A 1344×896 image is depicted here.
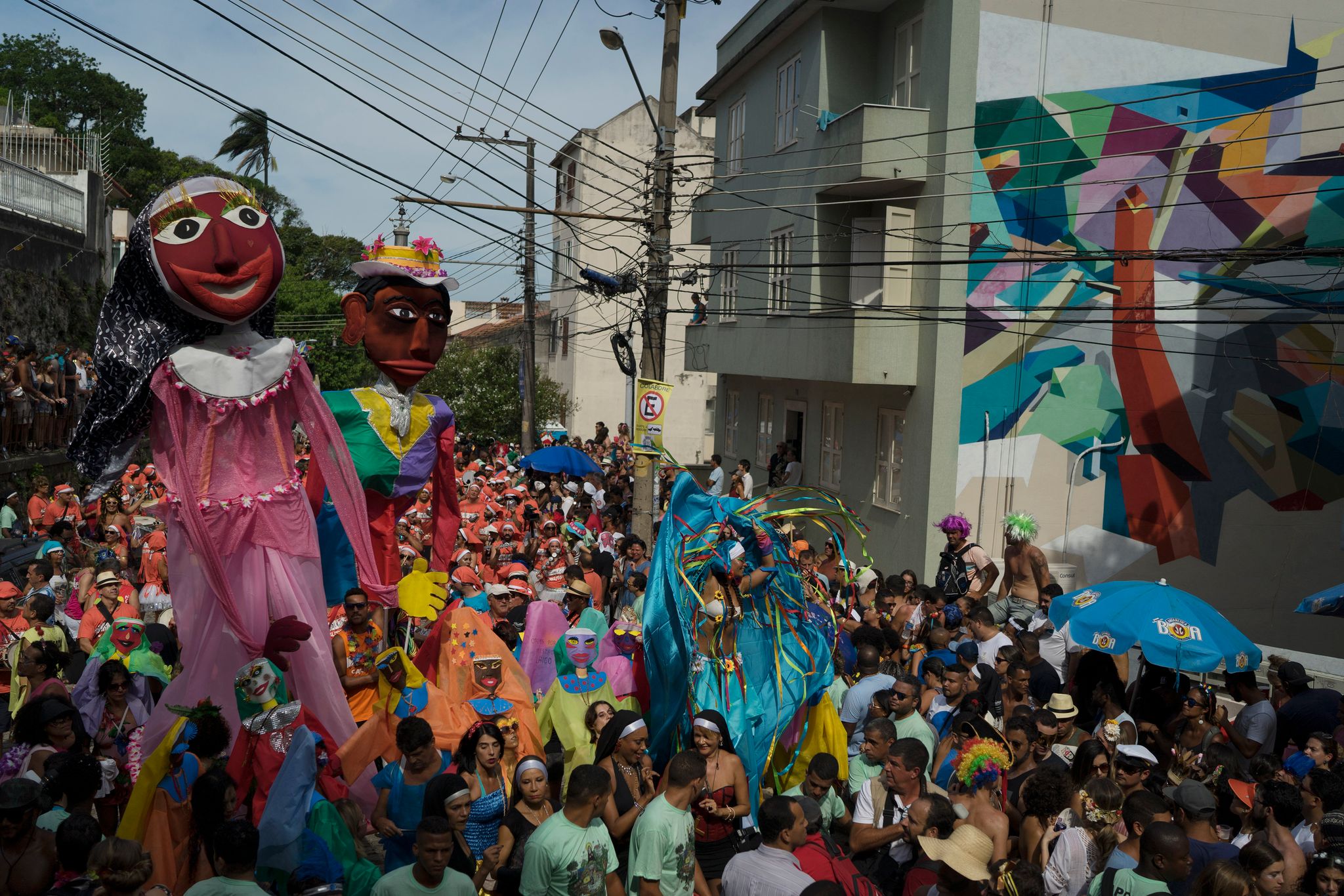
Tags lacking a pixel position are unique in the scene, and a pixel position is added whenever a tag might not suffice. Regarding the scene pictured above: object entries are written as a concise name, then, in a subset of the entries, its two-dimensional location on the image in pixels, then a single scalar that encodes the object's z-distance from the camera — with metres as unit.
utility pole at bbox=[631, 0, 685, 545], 13.57
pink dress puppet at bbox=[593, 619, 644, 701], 7.77
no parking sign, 12.75
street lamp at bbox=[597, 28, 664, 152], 13.49
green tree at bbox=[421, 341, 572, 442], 29.83
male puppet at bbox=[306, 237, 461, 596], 7.95
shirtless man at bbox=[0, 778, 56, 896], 4.79
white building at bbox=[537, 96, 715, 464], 36.53
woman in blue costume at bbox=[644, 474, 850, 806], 7.13
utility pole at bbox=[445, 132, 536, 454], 24.45
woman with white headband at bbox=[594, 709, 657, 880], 5.99
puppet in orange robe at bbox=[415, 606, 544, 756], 7.16
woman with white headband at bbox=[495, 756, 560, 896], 5.75
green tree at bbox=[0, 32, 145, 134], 47.53
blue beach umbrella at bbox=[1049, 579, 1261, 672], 7.50
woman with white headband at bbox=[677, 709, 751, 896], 6.01
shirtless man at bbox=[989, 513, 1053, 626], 10.35
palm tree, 45.97
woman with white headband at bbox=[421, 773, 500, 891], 5.27
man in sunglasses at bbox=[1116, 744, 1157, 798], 6.13
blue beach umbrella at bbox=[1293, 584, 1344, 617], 9.40
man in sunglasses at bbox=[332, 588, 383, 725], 7.37
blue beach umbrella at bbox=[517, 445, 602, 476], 18.11
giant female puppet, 6.64
